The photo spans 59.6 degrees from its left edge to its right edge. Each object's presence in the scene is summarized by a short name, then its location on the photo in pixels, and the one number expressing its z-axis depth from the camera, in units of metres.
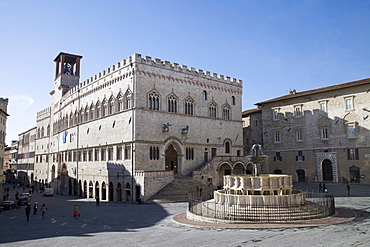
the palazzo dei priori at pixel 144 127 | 35.28
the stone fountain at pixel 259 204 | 17.94
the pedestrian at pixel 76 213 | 24.26
